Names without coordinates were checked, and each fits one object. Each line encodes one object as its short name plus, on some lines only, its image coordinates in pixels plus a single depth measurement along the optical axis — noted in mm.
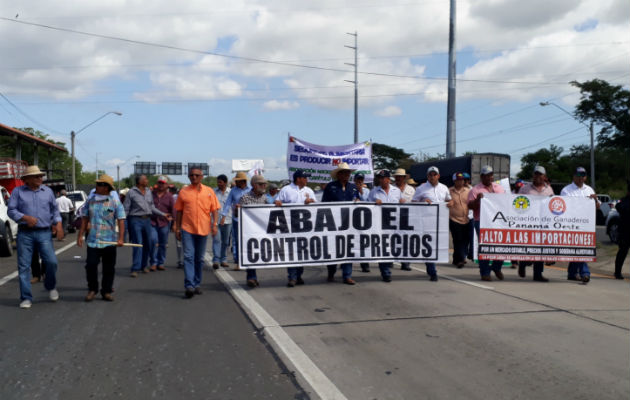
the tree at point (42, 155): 53672
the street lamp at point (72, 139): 45891
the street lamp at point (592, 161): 41094
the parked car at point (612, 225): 16312
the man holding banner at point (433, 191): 10281
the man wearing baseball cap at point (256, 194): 9180
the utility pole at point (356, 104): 38250
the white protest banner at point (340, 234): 8609
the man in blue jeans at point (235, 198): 10219
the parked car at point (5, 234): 13578
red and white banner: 9516
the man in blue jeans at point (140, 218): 10445
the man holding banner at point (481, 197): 9461
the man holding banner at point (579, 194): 9406
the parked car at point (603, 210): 26147
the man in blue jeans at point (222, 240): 11164
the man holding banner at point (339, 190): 9172
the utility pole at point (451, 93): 22078
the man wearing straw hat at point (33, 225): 7203
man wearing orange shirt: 7844
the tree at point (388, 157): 71312
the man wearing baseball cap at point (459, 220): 10906
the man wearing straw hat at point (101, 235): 7527
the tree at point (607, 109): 54000
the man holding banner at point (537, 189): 9667
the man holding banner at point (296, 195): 8867
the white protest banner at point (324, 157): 17156
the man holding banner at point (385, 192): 9751
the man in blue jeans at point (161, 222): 11125
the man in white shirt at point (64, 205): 19719
